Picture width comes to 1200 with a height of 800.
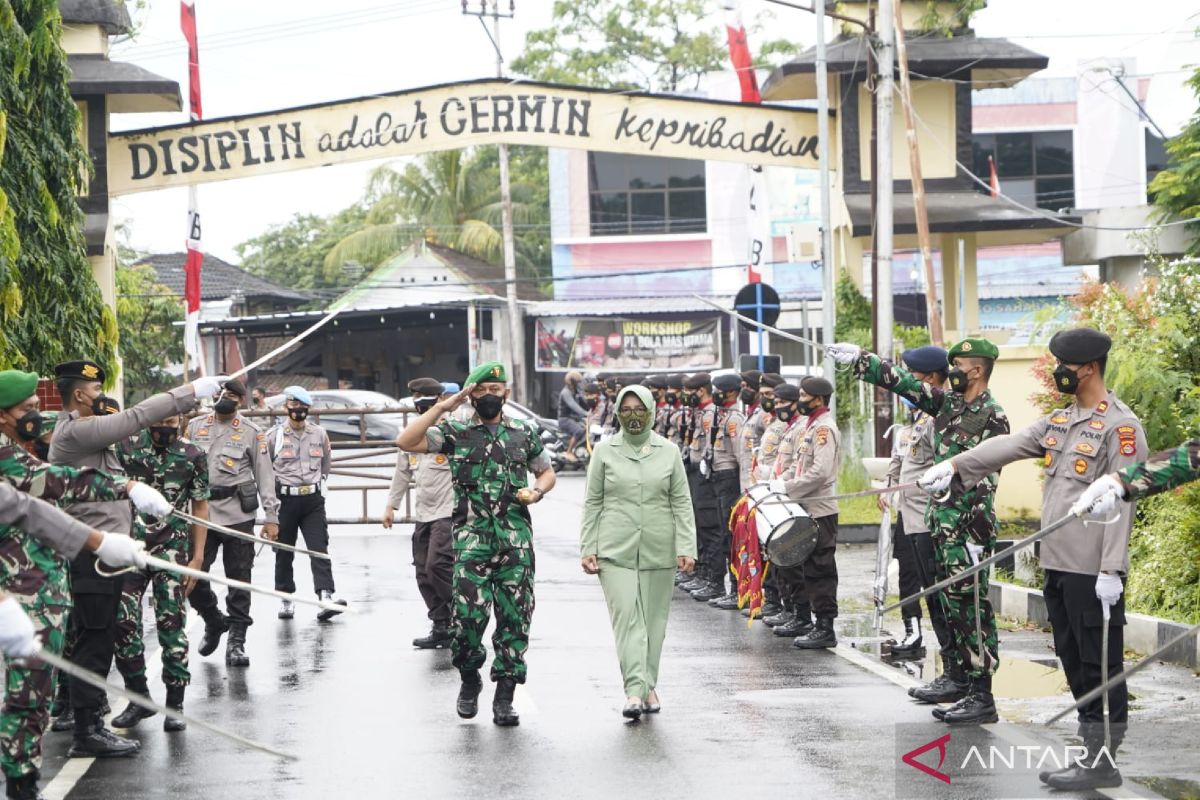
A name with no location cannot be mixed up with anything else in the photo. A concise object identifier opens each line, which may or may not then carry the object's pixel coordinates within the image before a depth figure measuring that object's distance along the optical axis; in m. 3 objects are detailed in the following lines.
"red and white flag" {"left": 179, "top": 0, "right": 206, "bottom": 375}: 27.72
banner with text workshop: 46.03
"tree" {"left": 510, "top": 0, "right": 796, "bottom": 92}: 54.28
